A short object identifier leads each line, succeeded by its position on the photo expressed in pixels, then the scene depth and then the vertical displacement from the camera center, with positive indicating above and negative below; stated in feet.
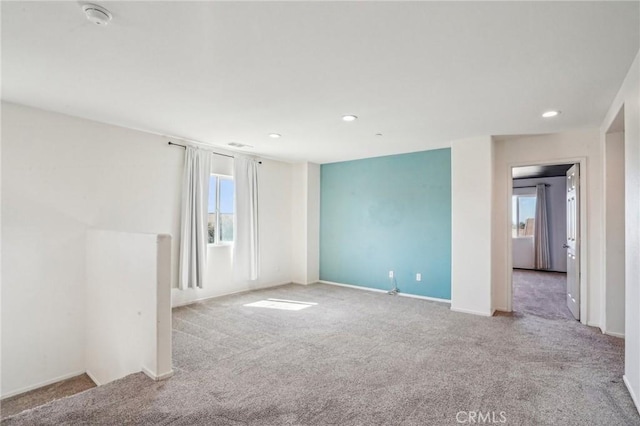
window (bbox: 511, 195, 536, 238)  30.04 +0.04
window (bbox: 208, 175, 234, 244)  17.69 +0.30
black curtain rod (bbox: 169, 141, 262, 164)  15.61 +3.28
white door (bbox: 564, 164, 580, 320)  14.08 -1.11
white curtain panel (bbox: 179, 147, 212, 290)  15.85 -0.38
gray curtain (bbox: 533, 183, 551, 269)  27.99 -1.40
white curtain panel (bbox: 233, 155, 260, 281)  18.39 -0.32
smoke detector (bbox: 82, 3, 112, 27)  5.84 +3.60
